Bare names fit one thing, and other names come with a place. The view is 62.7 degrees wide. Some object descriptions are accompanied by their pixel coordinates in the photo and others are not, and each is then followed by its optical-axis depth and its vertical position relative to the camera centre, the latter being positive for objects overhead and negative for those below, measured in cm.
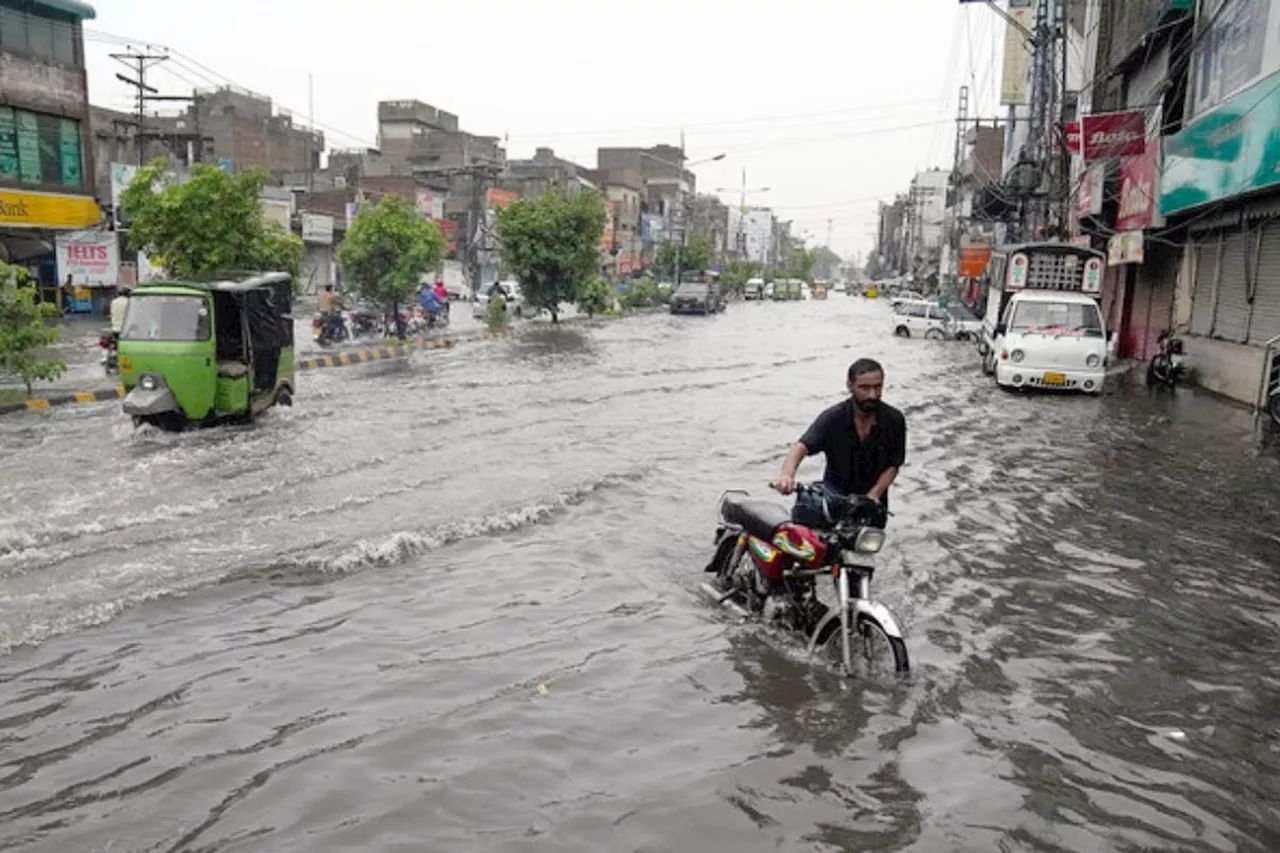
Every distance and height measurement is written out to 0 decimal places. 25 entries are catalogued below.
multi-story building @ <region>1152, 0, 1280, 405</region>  1638 +187
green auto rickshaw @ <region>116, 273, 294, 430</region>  1349 -117
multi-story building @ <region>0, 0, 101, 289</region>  3147 +412
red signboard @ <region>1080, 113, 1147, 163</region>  2598 +394
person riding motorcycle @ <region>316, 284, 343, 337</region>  2781 -119
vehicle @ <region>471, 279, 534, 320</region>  4469 -132
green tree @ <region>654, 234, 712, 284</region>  8319 +181
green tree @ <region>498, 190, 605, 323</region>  4022 +128
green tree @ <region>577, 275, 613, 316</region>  4485 -85
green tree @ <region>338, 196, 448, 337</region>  2964 +46
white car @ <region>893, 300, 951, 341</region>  4112 -128
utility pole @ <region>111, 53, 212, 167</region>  4109 +657
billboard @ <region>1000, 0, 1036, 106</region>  5578 +1173
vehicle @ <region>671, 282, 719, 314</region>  5544 -103
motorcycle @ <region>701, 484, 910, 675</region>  559 -162
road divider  1639 -221
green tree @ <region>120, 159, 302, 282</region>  1984 +79
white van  1925 -97
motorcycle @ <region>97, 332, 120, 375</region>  2003 -181
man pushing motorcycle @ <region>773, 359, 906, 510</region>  600 -91
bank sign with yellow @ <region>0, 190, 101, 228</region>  3114 +143
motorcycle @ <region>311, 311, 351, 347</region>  2778 -162
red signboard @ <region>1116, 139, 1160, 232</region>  2384 +249
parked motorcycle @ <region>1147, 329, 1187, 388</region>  2147 -139
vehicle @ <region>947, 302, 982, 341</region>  4012 -138
